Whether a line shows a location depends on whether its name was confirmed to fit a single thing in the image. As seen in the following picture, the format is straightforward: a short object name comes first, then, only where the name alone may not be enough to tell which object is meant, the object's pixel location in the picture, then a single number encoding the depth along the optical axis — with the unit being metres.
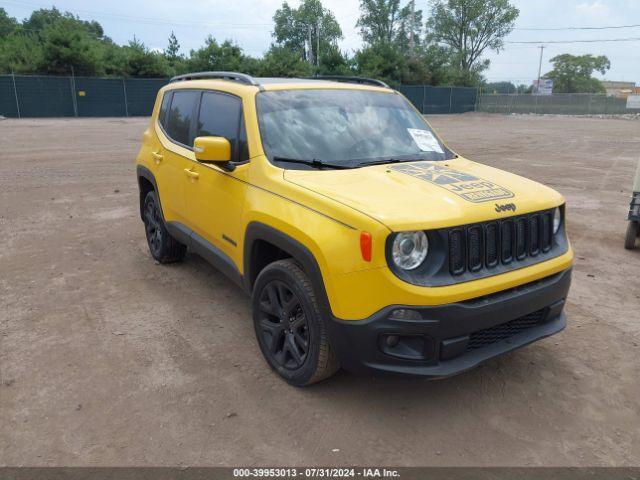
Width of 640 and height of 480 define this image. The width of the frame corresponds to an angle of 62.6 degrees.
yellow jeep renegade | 2.74
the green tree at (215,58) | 37.91
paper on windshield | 4.11
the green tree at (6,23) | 70.44
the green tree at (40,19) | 77.79
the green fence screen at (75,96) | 28.50
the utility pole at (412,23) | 52.91
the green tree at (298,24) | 78.62
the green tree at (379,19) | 74.12
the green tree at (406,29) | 72.03
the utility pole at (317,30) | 46.75
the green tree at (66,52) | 31.42
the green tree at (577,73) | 91.56
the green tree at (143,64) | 34.56
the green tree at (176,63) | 37.59
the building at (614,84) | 112.66
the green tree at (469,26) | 66.19
